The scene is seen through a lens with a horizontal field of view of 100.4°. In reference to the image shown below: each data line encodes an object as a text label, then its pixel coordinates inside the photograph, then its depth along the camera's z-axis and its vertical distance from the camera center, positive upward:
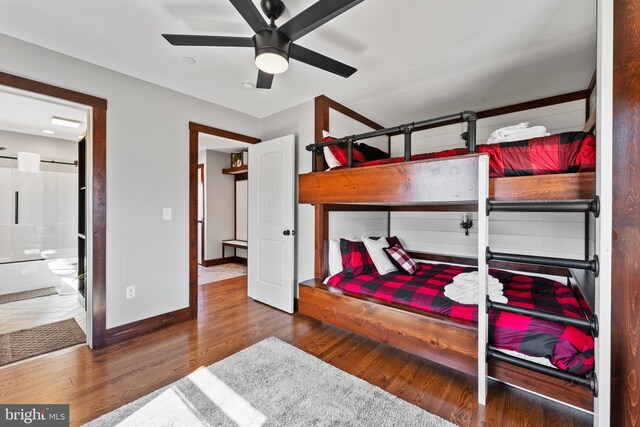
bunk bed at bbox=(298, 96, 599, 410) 1.47 -0.55
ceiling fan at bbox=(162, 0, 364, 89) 1.34 +1.02
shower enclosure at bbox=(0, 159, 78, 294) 3.74 -0.20
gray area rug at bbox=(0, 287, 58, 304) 3.35 -1.08
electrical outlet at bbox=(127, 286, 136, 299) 2.52 -0.75
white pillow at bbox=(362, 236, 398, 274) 2.81 -0.48
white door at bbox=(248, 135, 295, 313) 3.09 -0.12
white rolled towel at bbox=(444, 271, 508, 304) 2.00 -0.64
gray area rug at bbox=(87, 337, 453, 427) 1.49 -1.16
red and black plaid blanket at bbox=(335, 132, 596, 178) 1.52 +0.35
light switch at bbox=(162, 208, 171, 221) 2.75 -0.01
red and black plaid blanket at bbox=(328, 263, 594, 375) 1.46 -0.67
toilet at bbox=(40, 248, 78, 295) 3.75 -0.82
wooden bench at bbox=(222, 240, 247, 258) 5.37 -0.65
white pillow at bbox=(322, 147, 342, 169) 2.61 +0.53
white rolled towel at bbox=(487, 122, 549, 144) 1.86 +0.56
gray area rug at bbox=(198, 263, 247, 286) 4.49 -1.11
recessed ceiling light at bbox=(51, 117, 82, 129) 3.41 +1.20
